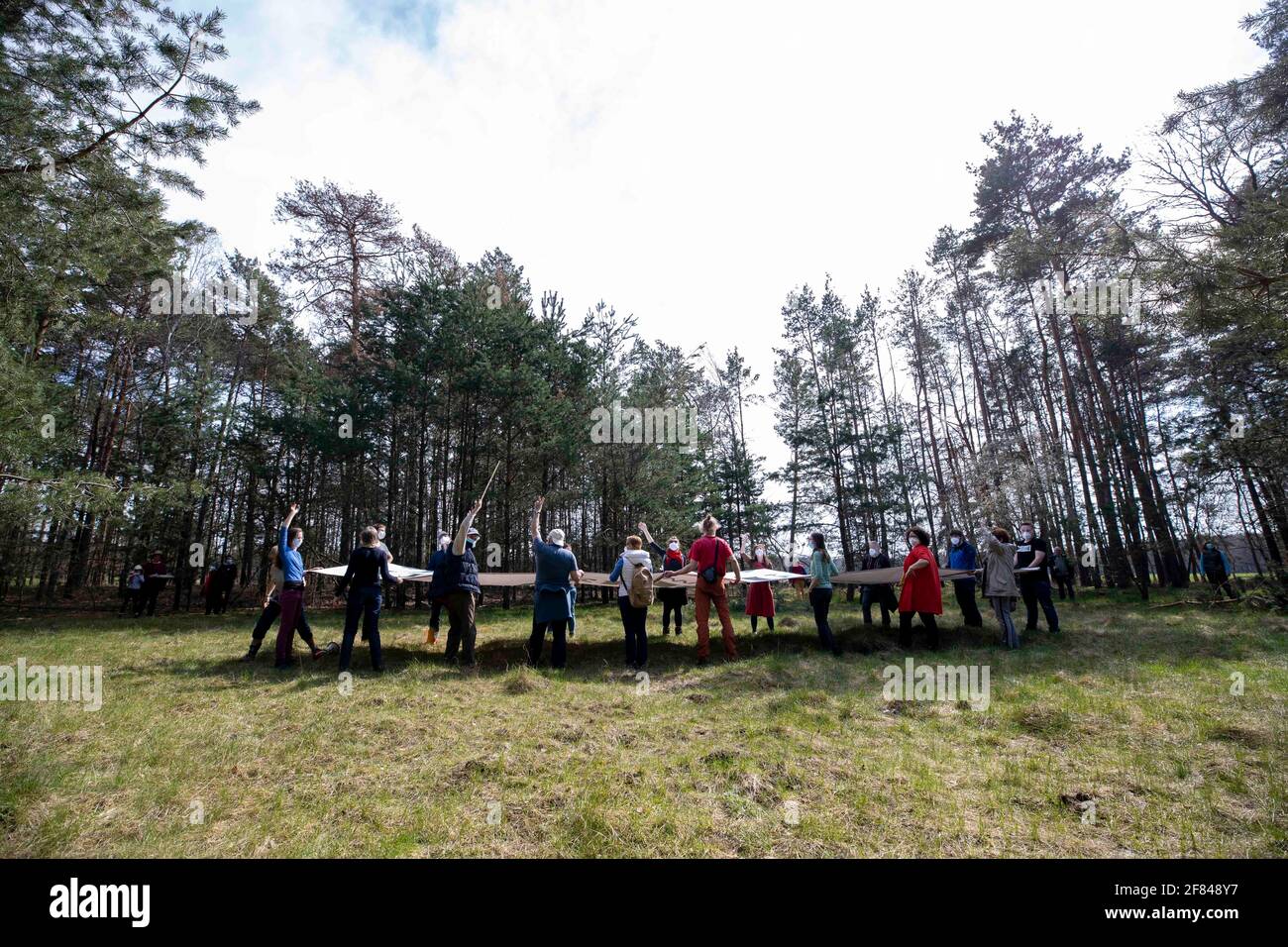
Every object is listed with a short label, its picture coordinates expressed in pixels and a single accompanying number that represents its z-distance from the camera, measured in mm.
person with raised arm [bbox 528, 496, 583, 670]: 6891
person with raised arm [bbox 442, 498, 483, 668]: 7105
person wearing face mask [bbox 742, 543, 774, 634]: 9633
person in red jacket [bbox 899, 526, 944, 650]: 7992
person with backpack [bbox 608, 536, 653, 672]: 7184
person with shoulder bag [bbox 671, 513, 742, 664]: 7574
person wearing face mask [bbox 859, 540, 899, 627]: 10400
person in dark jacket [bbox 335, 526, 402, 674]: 6699
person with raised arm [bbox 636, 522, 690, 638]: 10000
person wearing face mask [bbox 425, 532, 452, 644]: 7180
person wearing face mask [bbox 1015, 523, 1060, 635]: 8883
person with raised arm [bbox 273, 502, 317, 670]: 7148
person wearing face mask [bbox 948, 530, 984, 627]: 9367
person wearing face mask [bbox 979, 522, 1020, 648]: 8195
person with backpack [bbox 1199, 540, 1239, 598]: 12570
